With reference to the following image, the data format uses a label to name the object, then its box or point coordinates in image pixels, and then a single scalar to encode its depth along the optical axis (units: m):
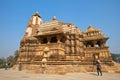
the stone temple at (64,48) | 14.82
